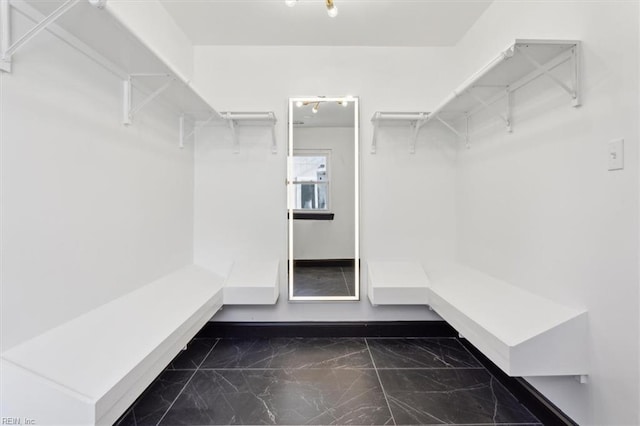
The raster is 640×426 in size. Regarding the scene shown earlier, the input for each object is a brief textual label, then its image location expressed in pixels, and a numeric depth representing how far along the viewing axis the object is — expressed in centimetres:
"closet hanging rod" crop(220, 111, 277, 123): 212
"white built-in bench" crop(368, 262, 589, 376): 118
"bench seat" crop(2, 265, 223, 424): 85
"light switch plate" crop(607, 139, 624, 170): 105
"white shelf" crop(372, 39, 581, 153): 123
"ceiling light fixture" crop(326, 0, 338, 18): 155
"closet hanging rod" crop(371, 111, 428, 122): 214
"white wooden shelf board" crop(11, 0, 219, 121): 103
